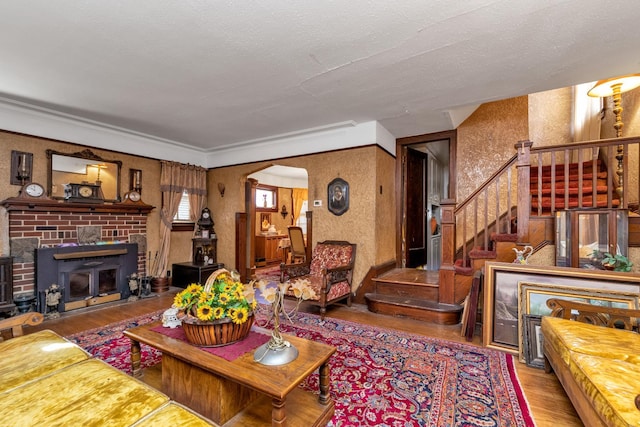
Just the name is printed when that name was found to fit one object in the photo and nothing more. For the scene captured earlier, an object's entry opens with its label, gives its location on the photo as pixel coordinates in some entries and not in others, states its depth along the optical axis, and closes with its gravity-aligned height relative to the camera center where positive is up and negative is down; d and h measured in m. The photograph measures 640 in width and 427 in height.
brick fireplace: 3.63 -0.16
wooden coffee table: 1.51 -1.00
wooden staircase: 3.11 -0.15
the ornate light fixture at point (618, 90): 3.33 +1.60
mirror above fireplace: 3.96 +0.66
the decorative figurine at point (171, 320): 2.13 -0.76
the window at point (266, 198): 8.21 +0.57
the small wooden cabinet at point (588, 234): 2.69 -0.14
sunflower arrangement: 1.75 -0.52
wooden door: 5.06 +0.21
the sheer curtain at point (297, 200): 9.30 +0.58
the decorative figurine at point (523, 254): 2.89 -0.36
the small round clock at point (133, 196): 4.68 +0.34
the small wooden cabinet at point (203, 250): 5.35 -0.62
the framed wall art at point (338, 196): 4.39 +0.34
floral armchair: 3.58 -0.73
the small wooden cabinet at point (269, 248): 7.71 -0.82
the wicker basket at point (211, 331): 1.75 -0.70
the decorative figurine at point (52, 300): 3.64 -1.06
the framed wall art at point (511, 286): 2.42 -0.59
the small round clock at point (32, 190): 3.65 +0.34
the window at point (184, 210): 5.50 +0.14
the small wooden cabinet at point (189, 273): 4.98 -0.97
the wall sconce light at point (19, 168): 3.66 +0.62
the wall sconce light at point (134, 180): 4.78 +0.62
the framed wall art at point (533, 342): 2.39 -1.03
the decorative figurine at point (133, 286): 4.40 -1.06
